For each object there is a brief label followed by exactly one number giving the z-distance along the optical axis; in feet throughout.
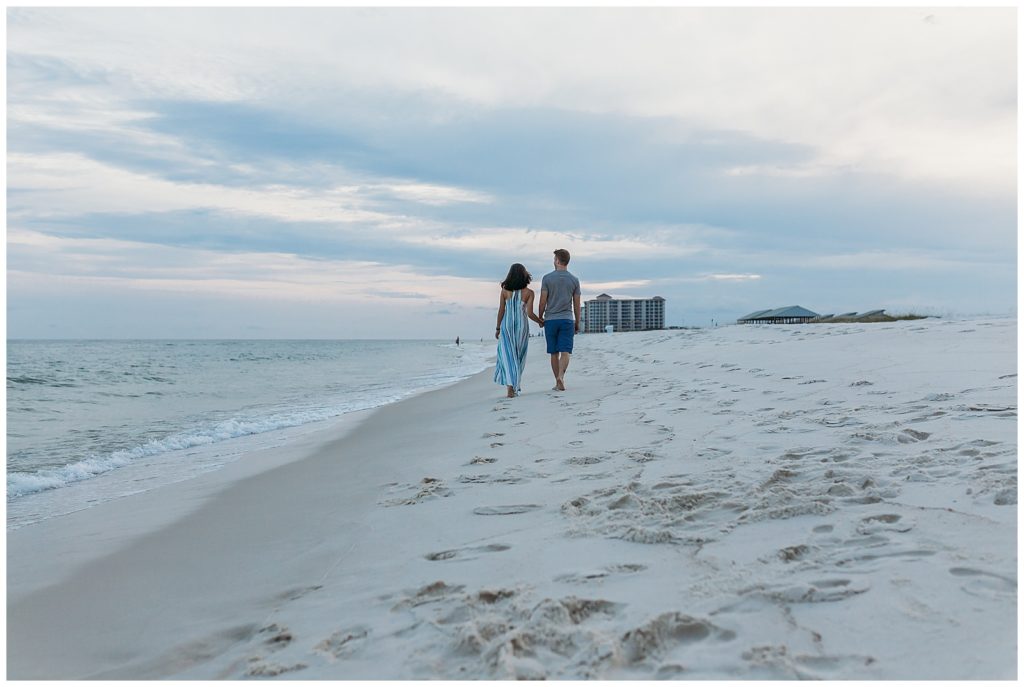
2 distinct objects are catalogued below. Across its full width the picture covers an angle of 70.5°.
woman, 30.48
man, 30.60
